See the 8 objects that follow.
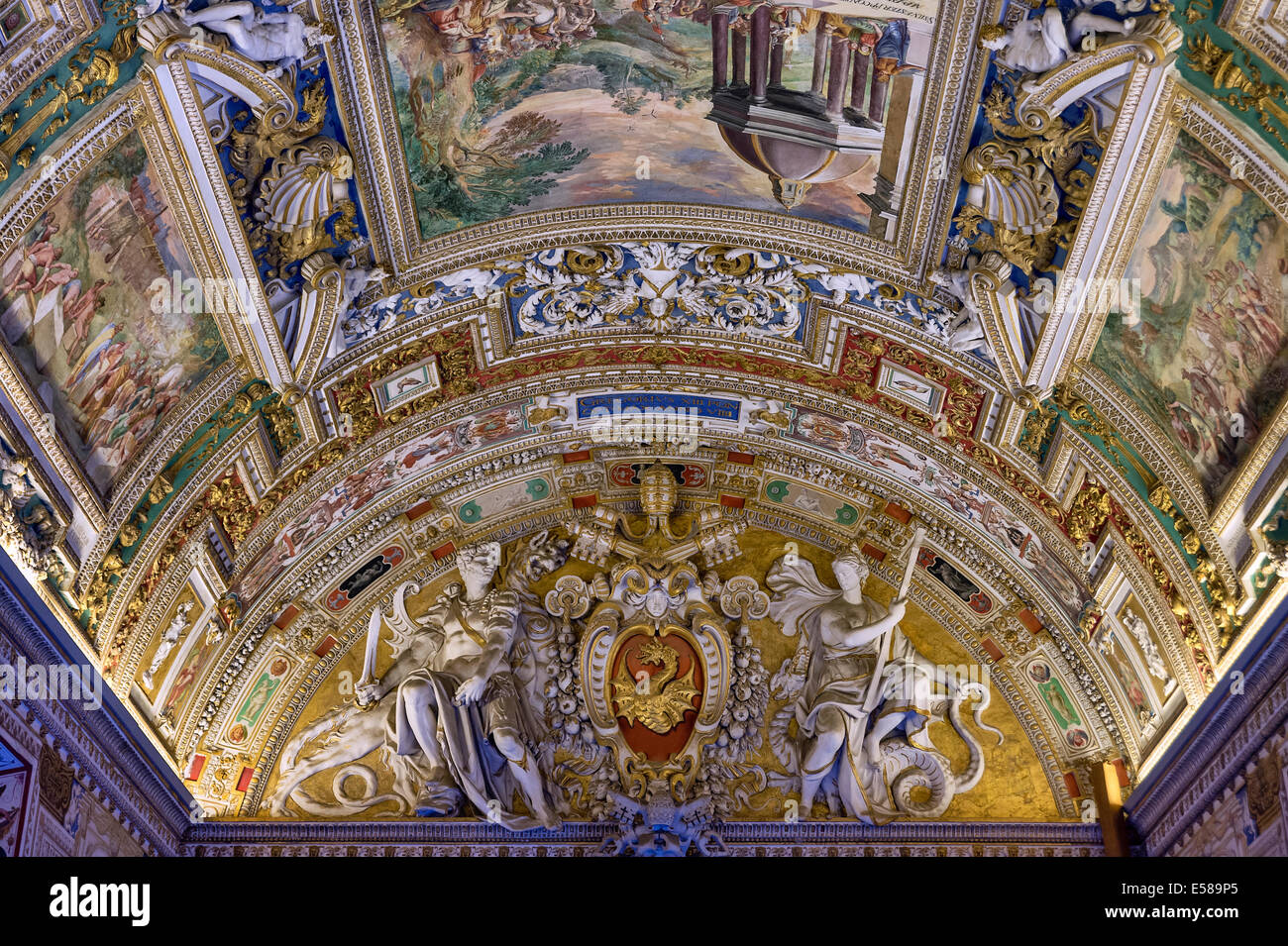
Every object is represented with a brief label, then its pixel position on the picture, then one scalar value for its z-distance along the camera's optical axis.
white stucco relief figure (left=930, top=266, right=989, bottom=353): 13.37
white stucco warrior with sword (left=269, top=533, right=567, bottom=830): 15.12
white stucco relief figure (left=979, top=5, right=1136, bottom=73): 10.85
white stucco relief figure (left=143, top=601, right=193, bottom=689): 14.05
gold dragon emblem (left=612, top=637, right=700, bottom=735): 15.62
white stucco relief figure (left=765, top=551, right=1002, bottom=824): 15.15
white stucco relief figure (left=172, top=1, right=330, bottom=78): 10.87
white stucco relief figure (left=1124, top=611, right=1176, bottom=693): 13.84
